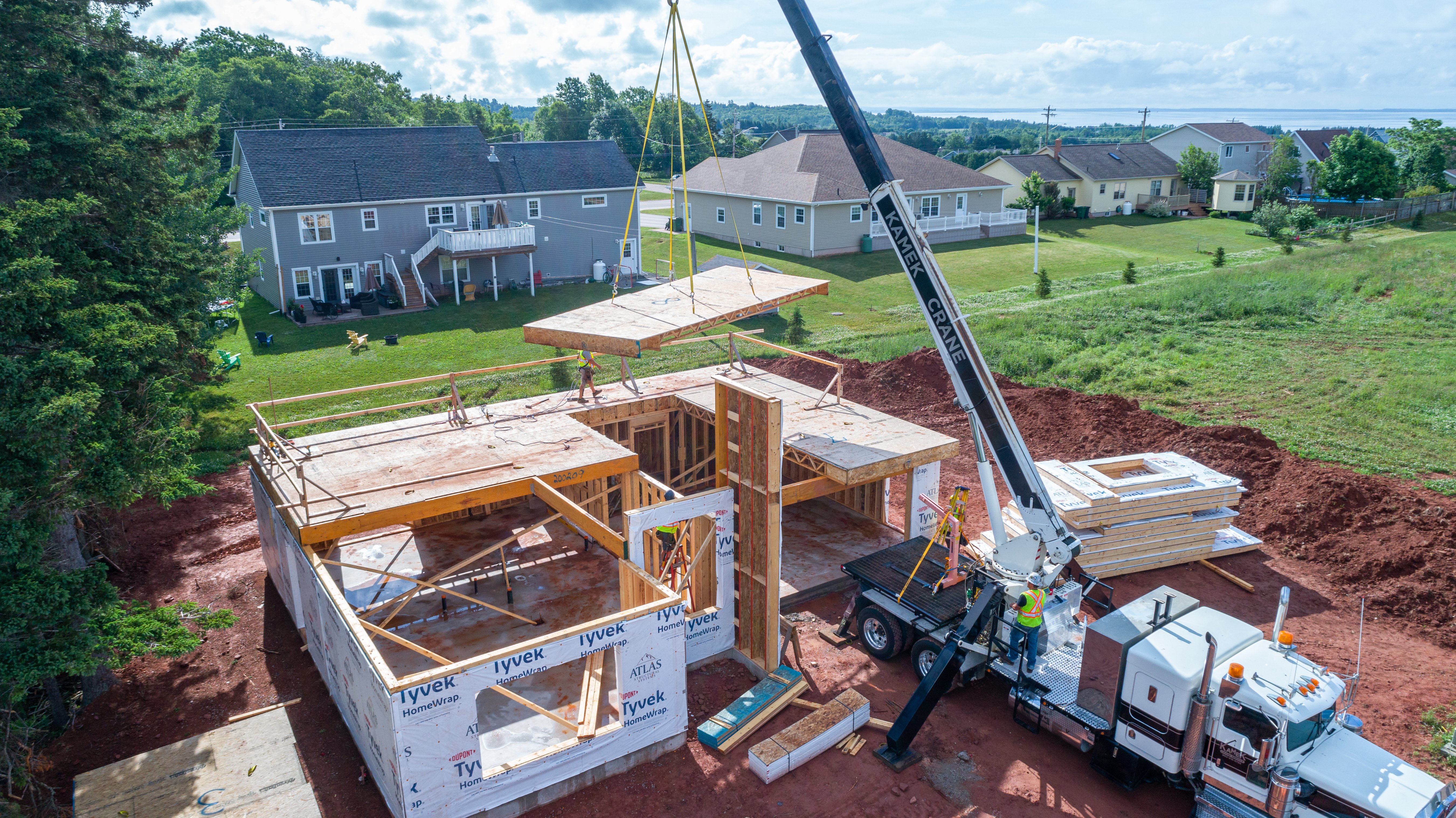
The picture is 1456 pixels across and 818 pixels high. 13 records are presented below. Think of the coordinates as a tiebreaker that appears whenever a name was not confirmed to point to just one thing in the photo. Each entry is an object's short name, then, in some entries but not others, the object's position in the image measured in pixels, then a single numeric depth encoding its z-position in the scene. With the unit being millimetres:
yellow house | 61938
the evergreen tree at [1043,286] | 36844
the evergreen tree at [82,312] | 9867
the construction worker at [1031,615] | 11281
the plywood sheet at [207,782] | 9859
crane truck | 8992
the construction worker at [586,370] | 17125
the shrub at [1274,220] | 51250
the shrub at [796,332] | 30875
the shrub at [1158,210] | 62531
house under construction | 10562
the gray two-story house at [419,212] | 37312
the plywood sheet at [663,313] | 15125
